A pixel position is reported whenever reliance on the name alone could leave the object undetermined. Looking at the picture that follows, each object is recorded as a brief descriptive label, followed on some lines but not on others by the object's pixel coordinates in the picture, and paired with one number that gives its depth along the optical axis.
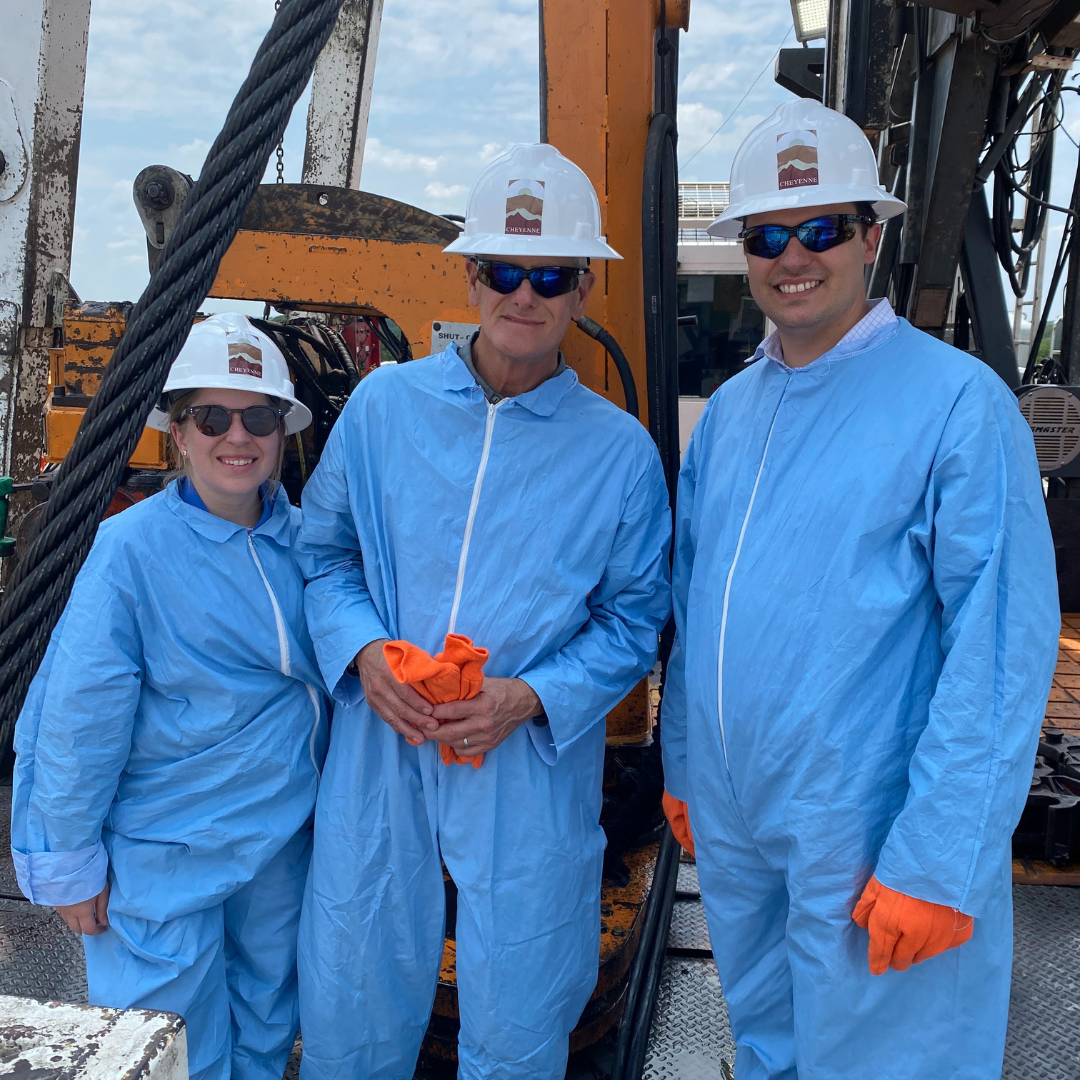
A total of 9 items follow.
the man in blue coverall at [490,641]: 1.70
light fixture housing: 4.31
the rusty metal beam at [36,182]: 3.68
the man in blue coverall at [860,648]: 1.34
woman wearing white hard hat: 1.55
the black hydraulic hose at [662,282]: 2.16
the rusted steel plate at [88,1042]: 0.69
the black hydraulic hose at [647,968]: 1.95
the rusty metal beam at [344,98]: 5.98
